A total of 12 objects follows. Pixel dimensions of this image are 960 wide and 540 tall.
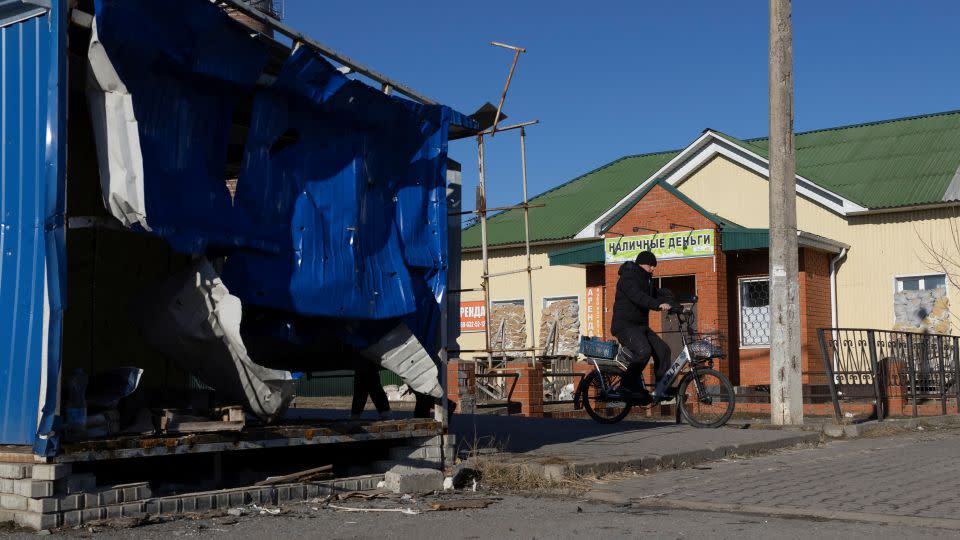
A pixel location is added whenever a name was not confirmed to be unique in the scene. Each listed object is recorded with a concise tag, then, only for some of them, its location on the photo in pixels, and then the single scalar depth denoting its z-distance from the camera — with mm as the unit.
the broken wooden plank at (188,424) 6711
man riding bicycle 12500
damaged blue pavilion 6184
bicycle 12719
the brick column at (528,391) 16844
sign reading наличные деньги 21766
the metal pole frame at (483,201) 18344
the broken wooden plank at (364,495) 7566
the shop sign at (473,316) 31484
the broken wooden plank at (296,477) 7379
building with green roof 22500
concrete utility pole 13672
